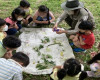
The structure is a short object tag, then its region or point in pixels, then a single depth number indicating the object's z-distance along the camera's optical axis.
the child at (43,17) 4.37
